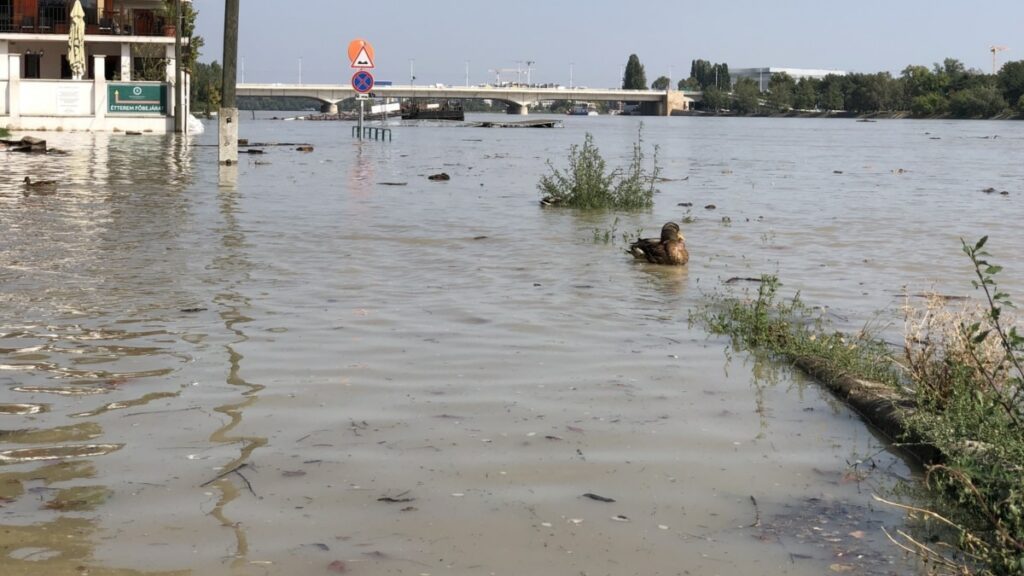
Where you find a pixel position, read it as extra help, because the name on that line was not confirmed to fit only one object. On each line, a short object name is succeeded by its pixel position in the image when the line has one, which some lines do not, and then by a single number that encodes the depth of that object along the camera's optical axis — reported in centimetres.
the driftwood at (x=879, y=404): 532
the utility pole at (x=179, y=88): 4609
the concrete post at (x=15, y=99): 4488
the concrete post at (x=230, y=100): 2462
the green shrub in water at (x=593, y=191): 1834
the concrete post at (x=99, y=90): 4588
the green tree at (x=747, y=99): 19062
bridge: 14676
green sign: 4662
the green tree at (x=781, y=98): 19062
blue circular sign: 3894
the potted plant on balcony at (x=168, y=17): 5078
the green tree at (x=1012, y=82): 14350
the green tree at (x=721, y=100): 19888
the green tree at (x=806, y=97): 18838
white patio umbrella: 4591
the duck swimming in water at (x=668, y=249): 1173
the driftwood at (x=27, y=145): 3112
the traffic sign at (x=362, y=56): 3862
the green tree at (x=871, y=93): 16900
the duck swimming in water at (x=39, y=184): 1922
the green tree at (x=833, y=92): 18188
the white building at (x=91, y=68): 4575
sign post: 3872
